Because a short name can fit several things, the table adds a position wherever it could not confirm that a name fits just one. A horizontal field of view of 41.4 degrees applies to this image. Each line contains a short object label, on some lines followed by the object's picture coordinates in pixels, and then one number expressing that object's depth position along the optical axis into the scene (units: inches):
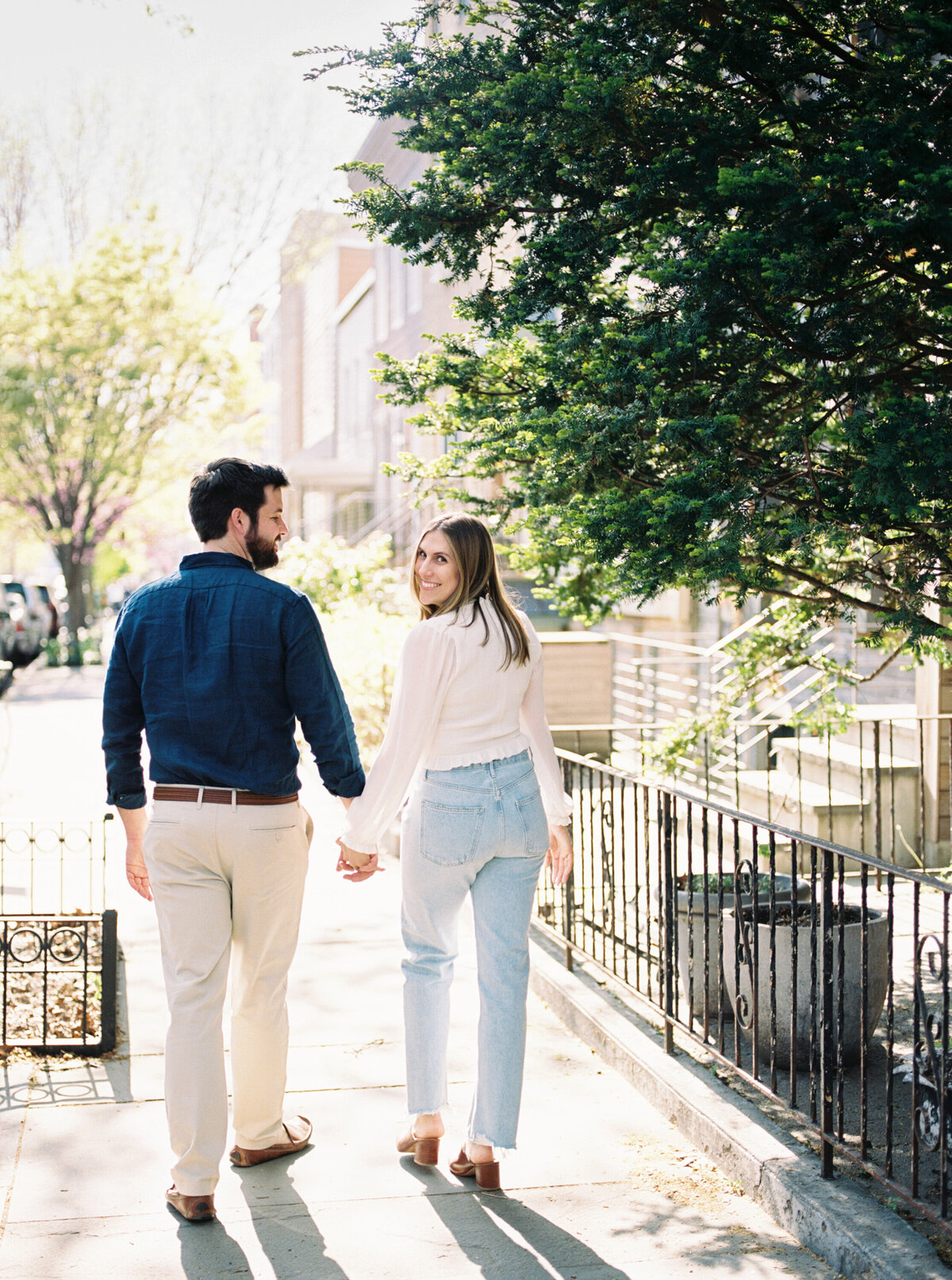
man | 136.5
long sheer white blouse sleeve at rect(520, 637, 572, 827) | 150.5
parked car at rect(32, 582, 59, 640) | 1247.5
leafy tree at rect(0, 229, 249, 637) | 1040.8
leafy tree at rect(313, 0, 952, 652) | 152.1
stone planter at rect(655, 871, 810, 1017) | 188.5
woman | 141.5
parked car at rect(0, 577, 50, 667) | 997.8
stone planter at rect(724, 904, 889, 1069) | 168.7
